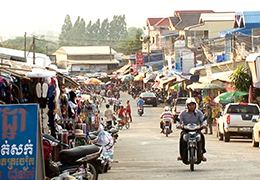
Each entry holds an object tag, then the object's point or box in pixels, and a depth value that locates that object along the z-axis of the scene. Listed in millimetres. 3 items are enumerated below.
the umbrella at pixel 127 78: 102538
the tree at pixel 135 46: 141875
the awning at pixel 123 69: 124825
